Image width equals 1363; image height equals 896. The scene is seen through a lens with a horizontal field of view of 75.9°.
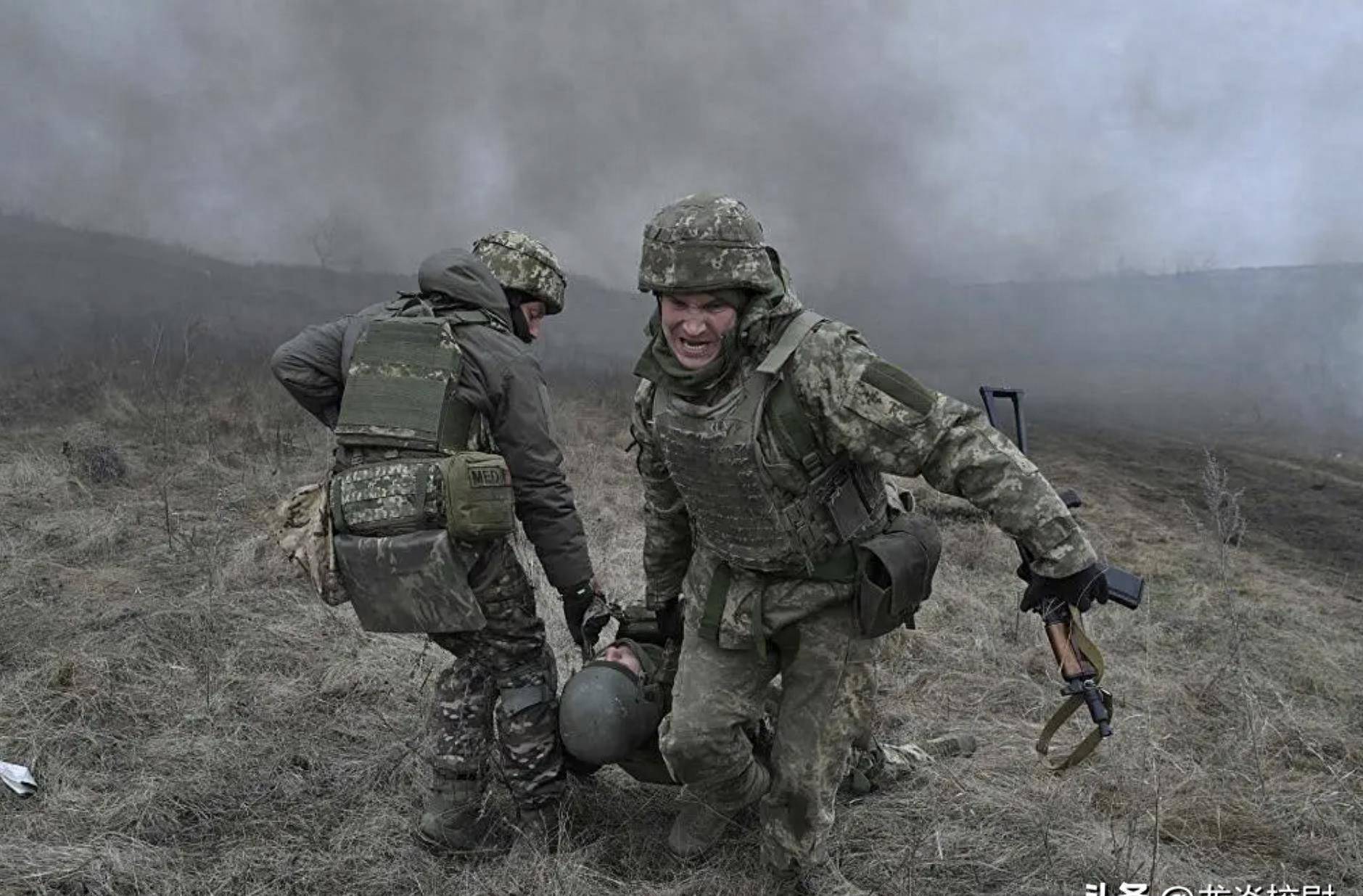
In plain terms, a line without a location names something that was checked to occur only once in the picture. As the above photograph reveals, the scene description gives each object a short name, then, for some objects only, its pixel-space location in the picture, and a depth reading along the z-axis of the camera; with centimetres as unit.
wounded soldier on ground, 282
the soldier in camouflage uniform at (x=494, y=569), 293
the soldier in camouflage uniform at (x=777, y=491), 233
